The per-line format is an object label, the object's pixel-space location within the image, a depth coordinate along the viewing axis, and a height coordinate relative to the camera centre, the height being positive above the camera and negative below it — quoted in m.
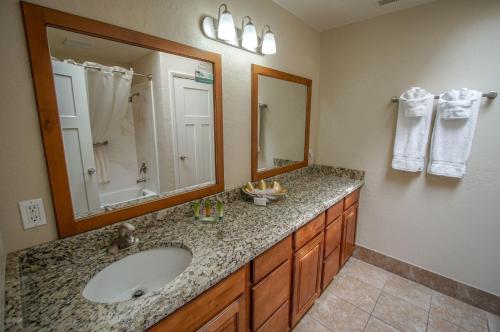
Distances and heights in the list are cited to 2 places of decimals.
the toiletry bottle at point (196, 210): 1.32 -0.48
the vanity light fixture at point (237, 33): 1.32 +0.64
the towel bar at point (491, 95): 1.53 +0.24
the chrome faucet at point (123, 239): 1.01 -0.49
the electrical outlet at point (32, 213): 0.86 -0.32
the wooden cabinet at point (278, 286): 0.86 -0.81
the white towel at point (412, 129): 1.78 +0.01
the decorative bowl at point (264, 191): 1.59 -0.44
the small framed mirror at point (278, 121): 1.76 +0.09
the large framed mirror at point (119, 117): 0.88 +0.08
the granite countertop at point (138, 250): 0.65 -0.54
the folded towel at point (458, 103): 1.58 +0.19
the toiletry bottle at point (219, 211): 1.32 -0.49
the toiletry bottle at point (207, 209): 1.35 -0.48
